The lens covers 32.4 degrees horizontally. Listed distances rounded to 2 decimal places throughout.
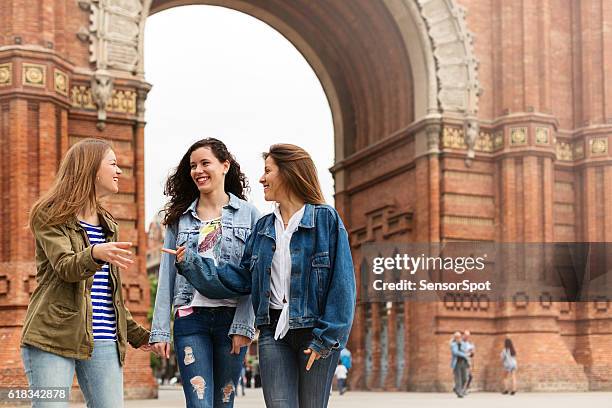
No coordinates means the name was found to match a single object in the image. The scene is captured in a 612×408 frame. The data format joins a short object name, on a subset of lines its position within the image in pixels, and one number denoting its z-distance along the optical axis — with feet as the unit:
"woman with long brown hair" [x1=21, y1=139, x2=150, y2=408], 19.36
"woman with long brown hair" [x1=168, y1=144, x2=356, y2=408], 20.43
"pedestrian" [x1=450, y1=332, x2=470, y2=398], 84.38
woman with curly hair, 22.39
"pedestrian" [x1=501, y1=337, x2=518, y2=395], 89.40
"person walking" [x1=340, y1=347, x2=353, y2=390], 104.63
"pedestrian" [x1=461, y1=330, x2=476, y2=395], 85.25
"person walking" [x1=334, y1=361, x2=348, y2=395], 97.55
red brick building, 83.82
